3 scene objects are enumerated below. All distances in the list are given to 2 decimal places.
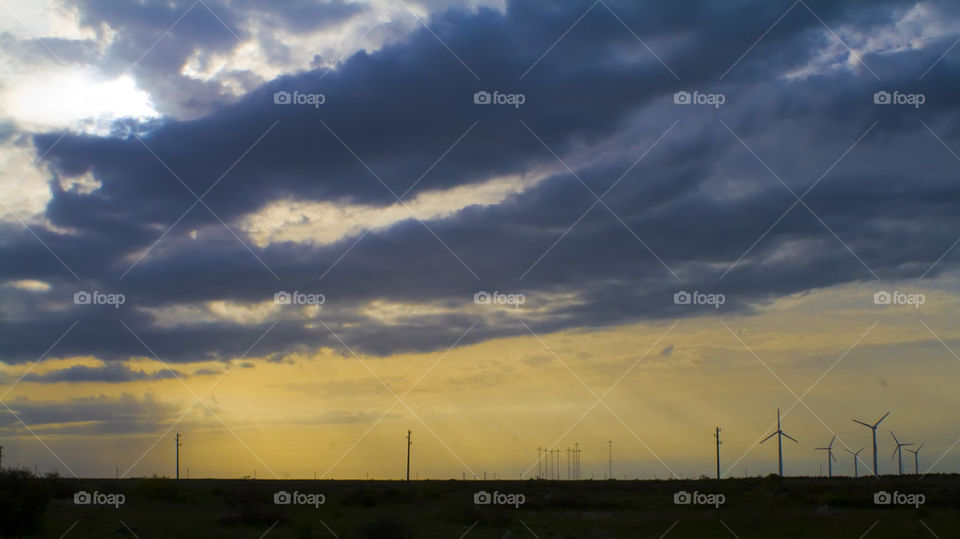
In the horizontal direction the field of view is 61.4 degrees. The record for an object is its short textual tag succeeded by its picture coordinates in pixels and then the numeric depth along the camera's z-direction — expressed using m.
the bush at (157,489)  76.11
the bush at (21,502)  38.50
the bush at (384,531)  40.59
